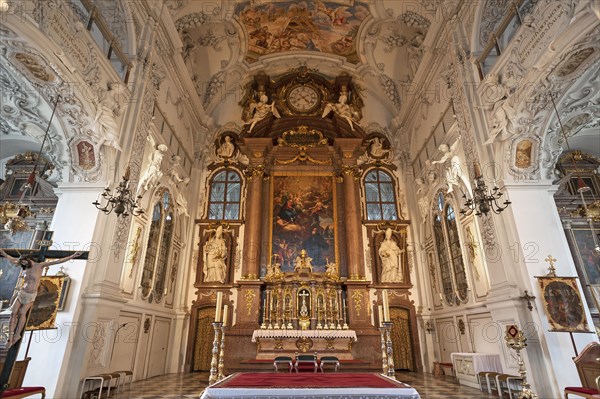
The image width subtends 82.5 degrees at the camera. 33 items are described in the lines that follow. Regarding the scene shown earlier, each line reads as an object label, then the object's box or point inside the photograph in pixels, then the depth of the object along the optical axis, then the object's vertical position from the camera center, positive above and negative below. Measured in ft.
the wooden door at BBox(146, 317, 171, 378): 32.30 -0.97
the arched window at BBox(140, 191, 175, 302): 31.99 +8.21
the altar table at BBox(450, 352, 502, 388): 24.36 -1.99
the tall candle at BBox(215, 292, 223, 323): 20.72 +1.52
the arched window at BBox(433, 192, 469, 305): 31.35 +7.64
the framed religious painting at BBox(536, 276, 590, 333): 19.22 +1.72
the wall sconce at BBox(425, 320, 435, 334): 37.96 +0.95
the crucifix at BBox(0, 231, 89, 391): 15.11 +2.35
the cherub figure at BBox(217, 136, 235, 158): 47.60 +24.36
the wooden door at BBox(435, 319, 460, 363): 32.48 -0.08
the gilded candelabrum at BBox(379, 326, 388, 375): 20.40 -1.26
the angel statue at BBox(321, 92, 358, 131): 47.78 +29.87
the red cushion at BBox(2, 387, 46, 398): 15.45 -2.39
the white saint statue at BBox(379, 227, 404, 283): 40.72 +8.52
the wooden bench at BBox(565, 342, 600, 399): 17.00 -1.57
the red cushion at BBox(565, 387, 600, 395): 16.28 -2.46
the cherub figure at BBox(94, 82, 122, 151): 23.43 +14.11
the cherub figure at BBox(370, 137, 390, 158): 48.16 +24.74
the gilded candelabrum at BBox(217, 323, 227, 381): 21.22 -1.17
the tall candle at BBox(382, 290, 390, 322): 20.44 +1.68
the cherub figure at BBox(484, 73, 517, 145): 22.77 +13.94
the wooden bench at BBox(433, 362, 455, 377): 31.23 -2.82
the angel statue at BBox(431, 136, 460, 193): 29.86 +14.46
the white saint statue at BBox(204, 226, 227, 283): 40.40 +8.58
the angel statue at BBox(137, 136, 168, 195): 28.96 +13.41
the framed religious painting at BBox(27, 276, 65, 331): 19.12 +1.82
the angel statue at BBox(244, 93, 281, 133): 47.88 +29.82
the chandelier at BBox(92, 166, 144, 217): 19.84 +7.67
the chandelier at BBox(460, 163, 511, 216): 19.24 +7.51
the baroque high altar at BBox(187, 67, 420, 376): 36.78 +12.13
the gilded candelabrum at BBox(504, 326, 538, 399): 16.97 -0.40
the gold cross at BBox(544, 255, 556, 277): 20.39 +3.83
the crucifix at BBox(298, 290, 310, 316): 36.78 +3.29
